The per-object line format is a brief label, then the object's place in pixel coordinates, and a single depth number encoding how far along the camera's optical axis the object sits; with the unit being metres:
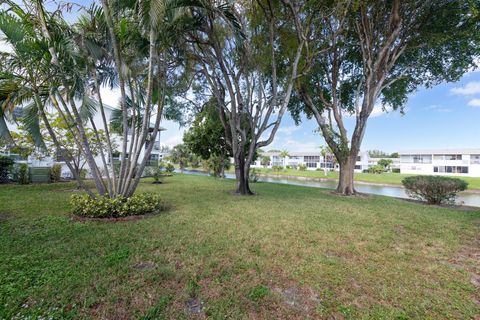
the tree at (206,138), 15.04
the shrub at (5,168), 10.55
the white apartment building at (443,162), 36.72
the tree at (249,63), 7.99
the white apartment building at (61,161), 12.60
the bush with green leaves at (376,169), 44.88
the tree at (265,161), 58.04
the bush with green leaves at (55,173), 11.95
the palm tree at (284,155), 61.09
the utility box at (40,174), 11.02
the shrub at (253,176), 16.75
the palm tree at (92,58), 4.53
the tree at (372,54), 8.17
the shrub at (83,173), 13.42
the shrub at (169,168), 24.03
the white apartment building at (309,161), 55.88
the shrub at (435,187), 8.44
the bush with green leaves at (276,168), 45.72
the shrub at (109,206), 4.99
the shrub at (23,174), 10.52
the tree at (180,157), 43.84
